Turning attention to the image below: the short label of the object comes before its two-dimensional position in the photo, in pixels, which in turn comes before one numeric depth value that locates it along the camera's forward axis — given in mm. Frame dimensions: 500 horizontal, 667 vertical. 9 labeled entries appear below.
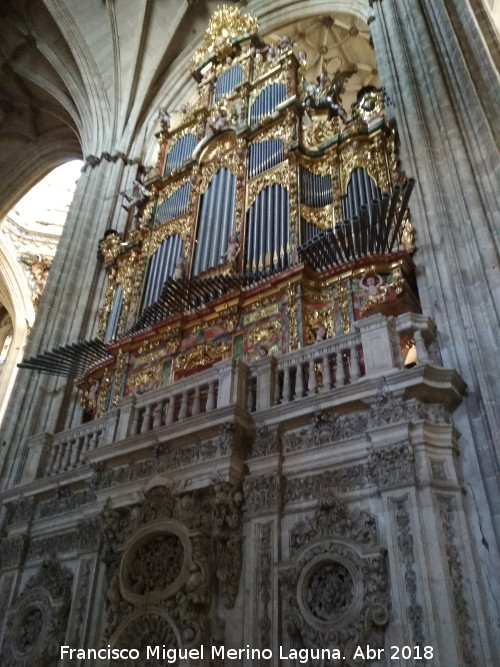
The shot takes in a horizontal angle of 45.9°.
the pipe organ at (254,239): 8086
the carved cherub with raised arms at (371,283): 7922
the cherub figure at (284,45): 13612
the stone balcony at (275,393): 5621
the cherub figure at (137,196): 12930
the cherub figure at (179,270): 9875
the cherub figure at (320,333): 7858
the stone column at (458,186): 5633
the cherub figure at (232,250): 9414
